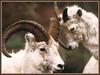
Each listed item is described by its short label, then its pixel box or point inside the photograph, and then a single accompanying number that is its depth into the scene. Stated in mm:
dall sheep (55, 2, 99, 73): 13830
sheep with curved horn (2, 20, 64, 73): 13488
